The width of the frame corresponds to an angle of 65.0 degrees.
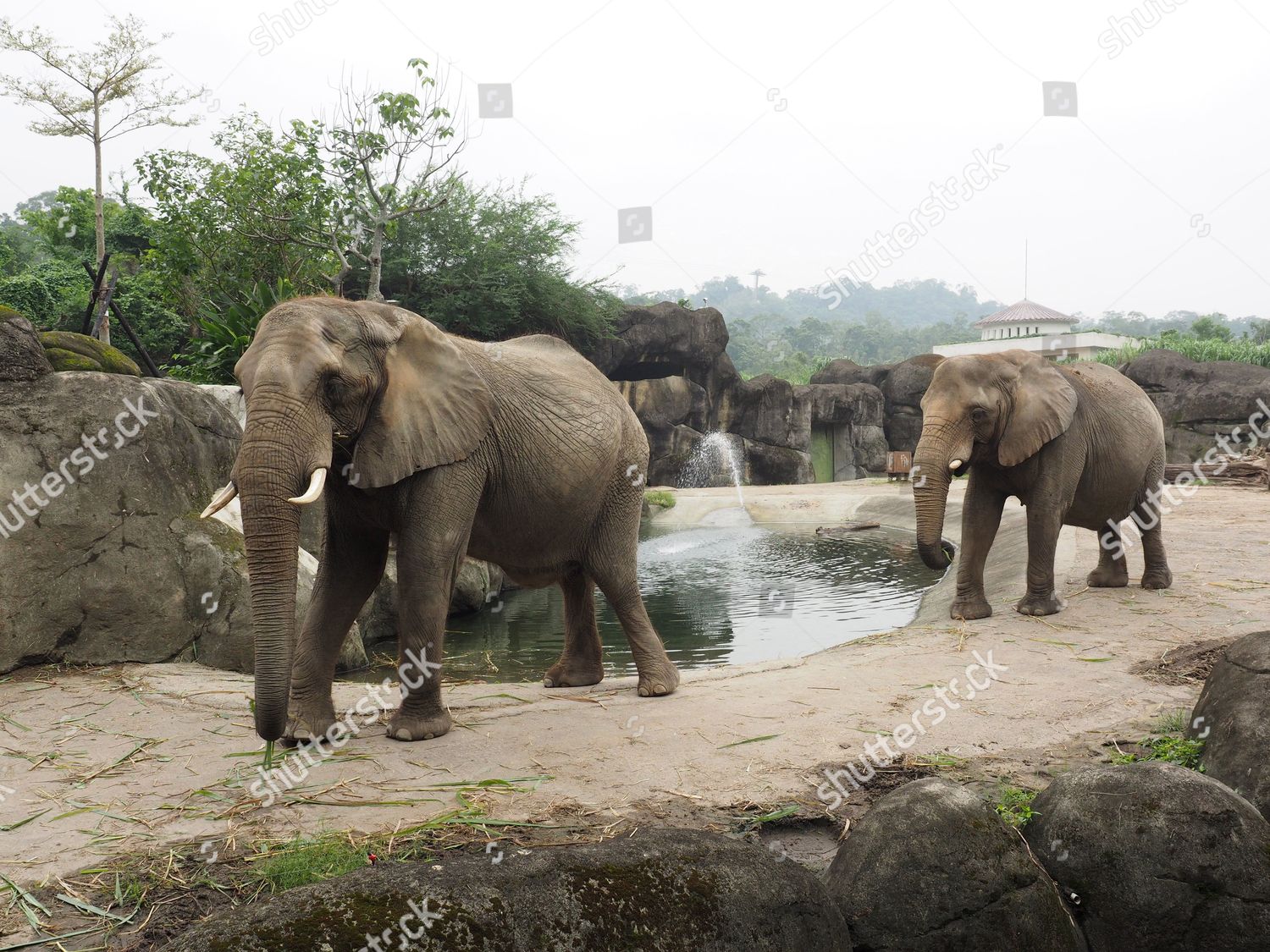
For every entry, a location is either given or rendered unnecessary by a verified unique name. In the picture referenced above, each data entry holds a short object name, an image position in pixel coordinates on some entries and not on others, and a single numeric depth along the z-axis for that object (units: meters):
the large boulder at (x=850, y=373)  38.59
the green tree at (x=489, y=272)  27.81
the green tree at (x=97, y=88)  21.98
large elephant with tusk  4.02
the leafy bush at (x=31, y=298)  23.39
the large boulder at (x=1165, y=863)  3.42
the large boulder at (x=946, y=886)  3.28
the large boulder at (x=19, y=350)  6.65
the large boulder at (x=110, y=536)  6.41
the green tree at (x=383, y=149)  15.12
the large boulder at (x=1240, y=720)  3.98
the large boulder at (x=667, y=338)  33.50
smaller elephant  7.89
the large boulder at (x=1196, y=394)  25.45
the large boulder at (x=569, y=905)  2.75
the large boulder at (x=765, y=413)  34.59
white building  43.31
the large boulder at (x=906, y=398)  35.97
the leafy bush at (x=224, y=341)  13.95
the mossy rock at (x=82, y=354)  7.16
